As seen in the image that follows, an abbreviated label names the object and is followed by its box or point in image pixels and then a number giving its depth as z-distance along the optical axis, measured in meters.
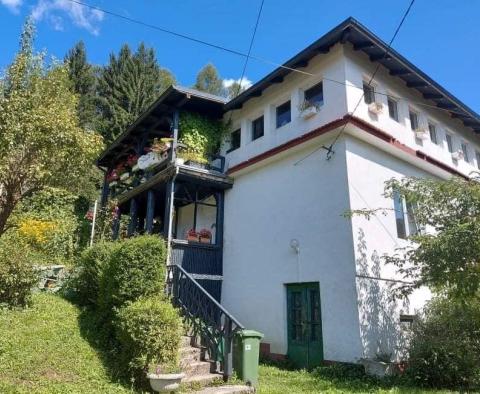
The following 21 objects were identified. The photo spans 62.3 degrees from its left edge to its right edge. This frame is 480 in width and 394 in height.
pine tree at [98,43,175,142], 30.70
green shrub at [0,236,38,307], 8.82
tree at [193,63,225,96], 45.53
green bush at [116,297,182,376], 6.70
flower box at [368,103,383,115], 11.25
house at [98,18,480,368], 9.49
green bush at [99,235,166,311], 8.20
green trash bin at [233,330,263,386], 7.30
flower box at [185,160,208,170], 13.17
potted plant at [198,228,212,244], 13.52
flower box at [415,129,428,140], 13.01
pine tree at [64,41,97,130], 31.41
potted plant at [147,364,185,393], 6.22
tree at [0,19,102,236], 9.31
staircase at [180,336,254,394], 6.77
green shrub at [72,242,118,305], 10.14
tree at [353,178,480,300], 7.38
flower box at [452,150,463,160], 15.06
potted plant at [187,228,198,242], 13.45
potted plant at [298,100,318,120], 11.29
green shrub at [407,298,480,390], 7.92
